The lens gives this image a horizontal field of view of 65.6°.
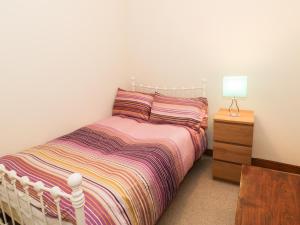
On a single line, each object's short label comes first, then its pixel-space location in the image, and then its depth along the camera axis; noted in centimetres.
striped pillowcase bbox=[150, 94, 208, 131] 253
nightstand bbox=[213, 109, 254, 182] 227
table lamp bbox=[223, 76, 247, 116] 228
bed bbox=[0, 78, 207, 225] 126
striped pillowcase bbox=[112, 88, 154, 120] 279
